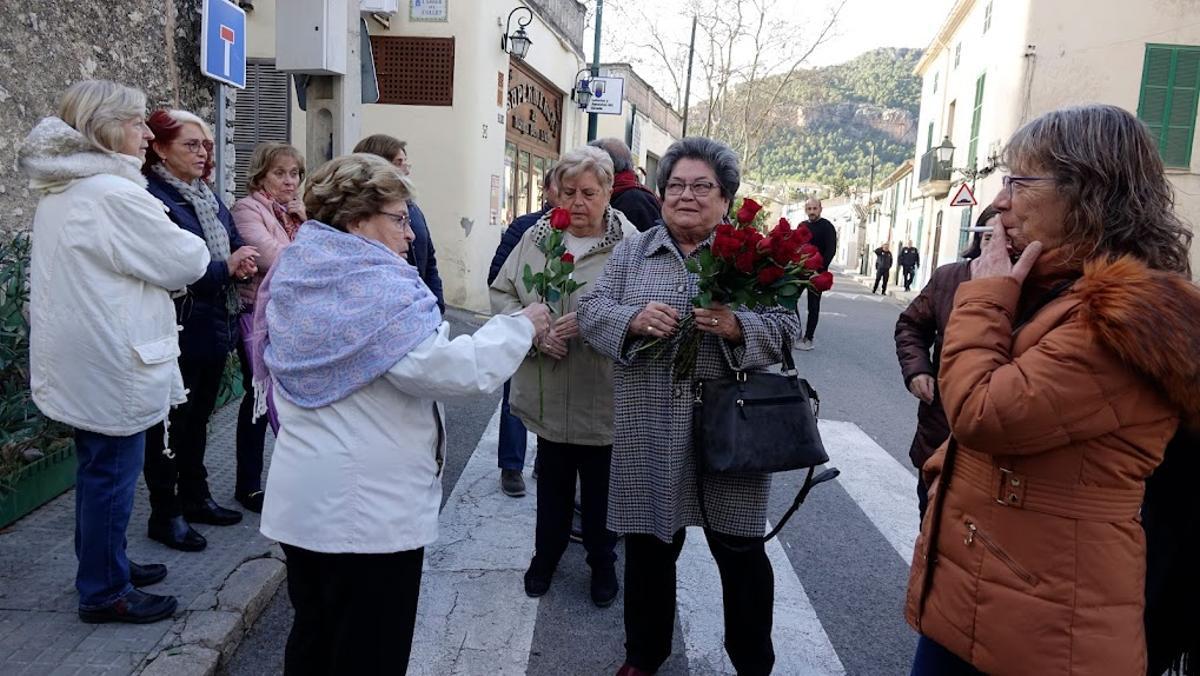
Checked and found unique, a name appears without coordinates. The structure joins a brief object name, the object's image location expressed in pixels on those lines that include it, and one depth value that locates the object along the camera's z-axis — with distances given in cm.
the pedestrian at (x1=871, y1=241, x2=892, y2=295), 2948
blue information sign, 495
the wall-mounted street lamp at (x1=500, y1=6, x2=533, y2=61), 1200
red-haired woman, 341
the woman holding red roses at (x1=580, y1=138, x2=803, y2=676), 269
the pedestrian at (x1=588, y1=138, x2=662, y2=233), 464
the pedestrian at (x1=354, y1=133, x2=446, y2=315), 431
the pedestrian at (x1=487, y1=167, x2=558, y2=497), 477
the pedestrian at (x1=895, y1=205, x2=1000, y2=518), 302
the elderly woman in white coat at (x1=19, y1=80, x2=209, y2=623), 270
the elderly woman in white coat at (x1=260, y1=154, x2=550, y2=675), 202
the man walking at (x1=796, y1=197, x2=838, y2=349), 1009
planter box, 374
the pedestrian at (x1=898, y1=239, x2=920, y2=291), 2883
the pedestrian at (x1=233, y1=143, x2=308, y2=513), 406
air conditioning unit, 976
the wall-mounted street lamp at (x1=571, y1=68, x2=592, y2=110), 1557
